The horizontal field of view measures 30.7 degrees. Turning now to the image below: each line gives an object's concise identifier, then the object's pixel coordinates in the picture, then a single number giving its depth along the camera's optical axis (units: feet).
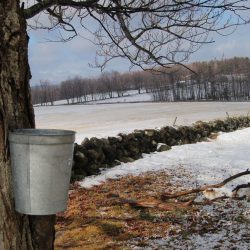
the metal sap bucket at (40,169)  7.36
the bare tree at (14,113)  7.82
